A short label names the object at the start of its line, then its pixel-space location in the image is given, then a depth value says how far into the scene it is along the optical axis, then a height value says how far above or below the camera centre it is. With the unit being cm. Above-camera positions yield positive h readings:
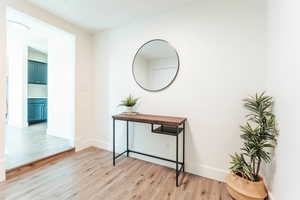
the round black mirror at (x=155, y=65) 230 +54
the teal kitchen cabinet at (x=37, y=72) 475 +80
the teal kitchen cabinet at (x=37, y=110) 475 -48
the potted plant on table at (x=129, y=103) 255 -11
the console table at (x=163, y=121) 195 -34
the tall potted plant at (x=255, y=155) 144 -57
